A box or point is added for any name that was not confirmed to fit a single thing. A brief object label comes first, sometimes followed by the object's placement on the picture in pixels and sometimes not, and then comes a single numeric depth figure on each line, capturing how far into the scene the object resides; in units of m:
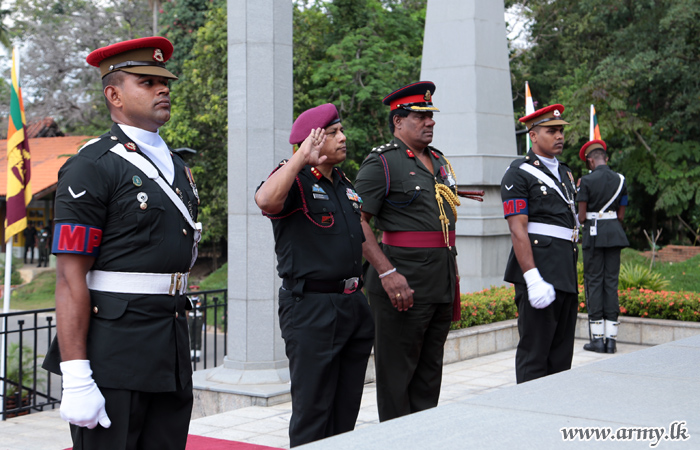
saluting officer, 3.99
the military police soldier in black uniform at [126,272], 2.93
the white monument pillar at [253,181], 7.07
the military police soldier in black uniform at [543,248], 5.48
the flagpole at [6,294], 8.06
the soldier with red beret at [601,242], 9.28
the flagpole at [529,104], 12.97
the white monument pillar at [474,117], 10.94
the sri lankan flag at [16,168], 9.58
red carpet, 4.92
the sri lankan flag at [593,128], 11.88
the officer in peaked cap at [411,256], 4.81
